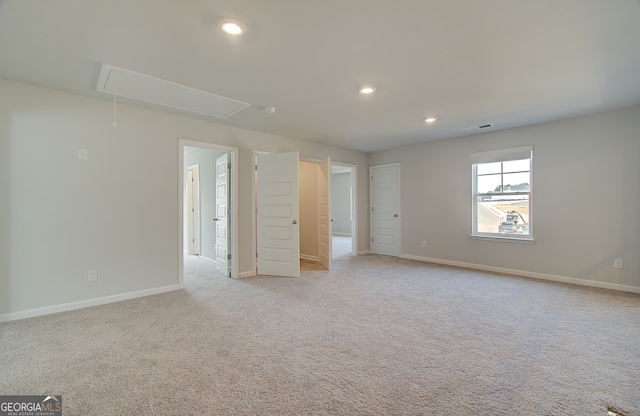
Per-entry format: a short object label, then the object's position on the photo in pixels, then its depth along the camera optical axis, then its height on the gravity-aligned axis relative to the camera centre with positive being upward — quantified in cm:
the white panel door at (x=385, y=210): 639 -8
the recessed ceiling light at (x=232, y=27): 193 +130
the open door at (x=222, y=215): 465 -13
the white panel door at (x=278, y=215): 463 -13
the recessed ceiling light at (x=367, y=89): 301 +131
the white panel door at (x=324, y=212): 518 -10
